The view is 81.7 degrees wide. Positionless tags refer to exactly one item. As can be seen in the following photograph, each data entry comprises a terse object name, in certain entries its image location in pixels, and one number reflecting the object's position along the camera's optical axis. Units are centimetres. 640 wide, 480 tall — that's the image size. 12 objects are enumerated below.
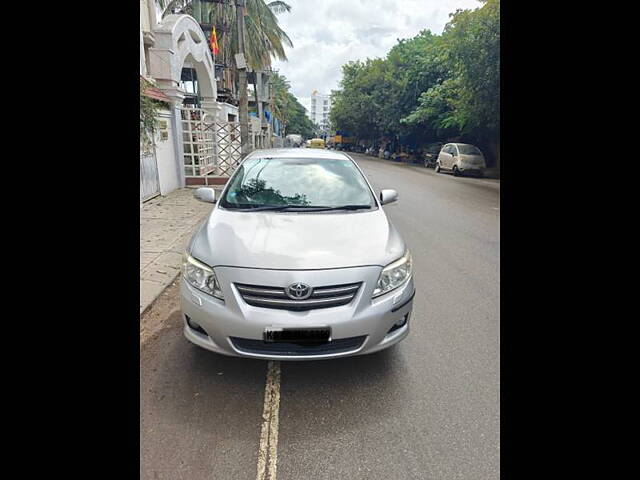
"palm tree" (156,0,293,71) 2309
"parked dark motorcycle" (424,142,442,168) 2286
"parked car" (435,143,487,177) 1688
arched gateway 1026
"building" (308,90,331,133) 14988
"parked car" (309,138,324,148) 4477
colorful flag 1964
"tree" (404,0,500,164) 1356
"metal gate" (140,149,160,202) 848
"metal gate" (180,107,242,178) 1148
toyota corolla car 223
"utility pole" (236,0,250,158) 1195
